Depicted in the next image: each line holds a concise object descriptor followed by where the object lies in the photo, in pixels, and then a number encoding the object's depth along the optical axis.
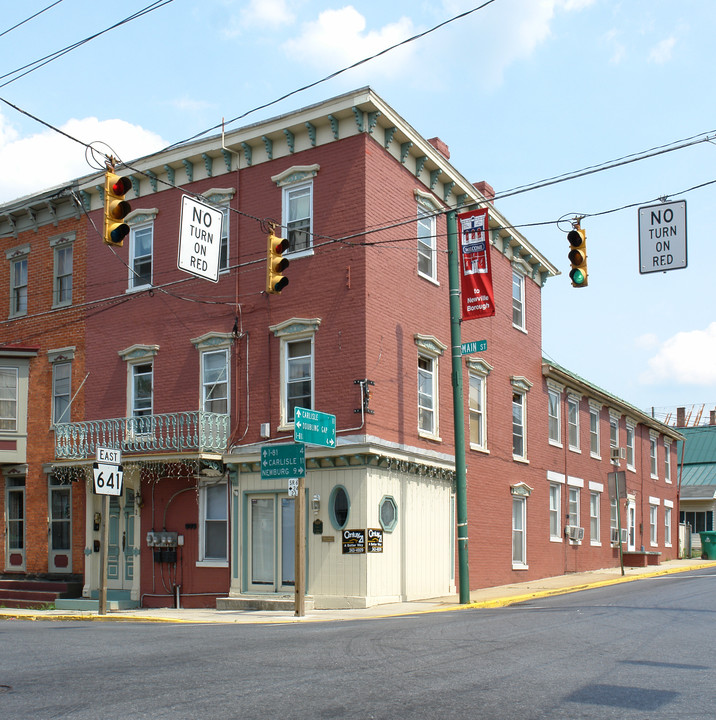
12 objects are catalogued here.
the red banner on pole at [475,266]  20.42
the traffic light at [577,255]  15.25
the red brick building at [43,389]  25.05
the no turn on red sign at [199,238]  14.97
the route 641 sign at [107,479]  18.00
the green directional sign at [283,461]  16.95
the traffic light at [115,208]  12.20
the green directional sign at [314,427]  16.98
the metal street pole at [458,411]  19.27
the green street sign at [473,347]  19.72
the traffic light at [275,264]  14.64
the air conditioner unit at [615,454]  35.06
